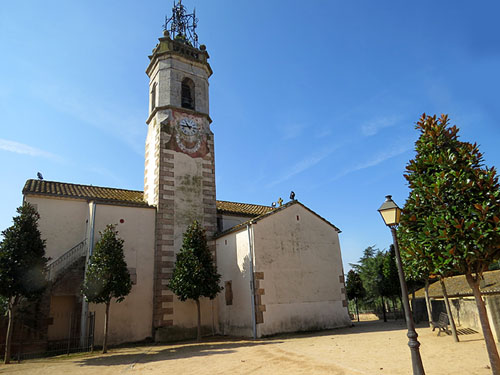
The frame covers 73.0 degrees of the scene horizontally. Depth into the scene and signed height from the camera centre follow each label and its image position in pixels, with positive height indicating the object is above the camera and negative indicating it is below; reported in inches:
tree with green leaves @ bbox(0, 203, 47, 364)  511.2 +72.1
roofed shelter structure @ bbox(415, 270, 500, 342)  440.1 -28.2
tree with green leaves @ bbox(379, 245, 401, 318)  961.5 +28.9
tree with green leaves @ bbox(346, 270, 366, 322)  1127.6 +11.6
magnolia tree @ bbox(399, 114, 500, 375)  277.1 +62.0
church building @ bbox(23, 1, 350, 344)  674.8 +117.4
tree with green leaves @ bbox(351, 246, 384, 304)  1579.7 +73.8
